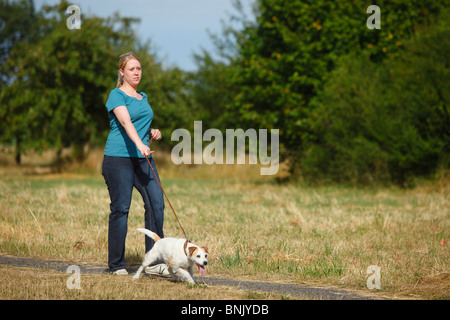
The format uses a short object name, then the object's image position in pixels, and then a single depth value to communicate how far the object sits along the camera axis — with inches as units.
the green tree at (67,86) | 1083.9
